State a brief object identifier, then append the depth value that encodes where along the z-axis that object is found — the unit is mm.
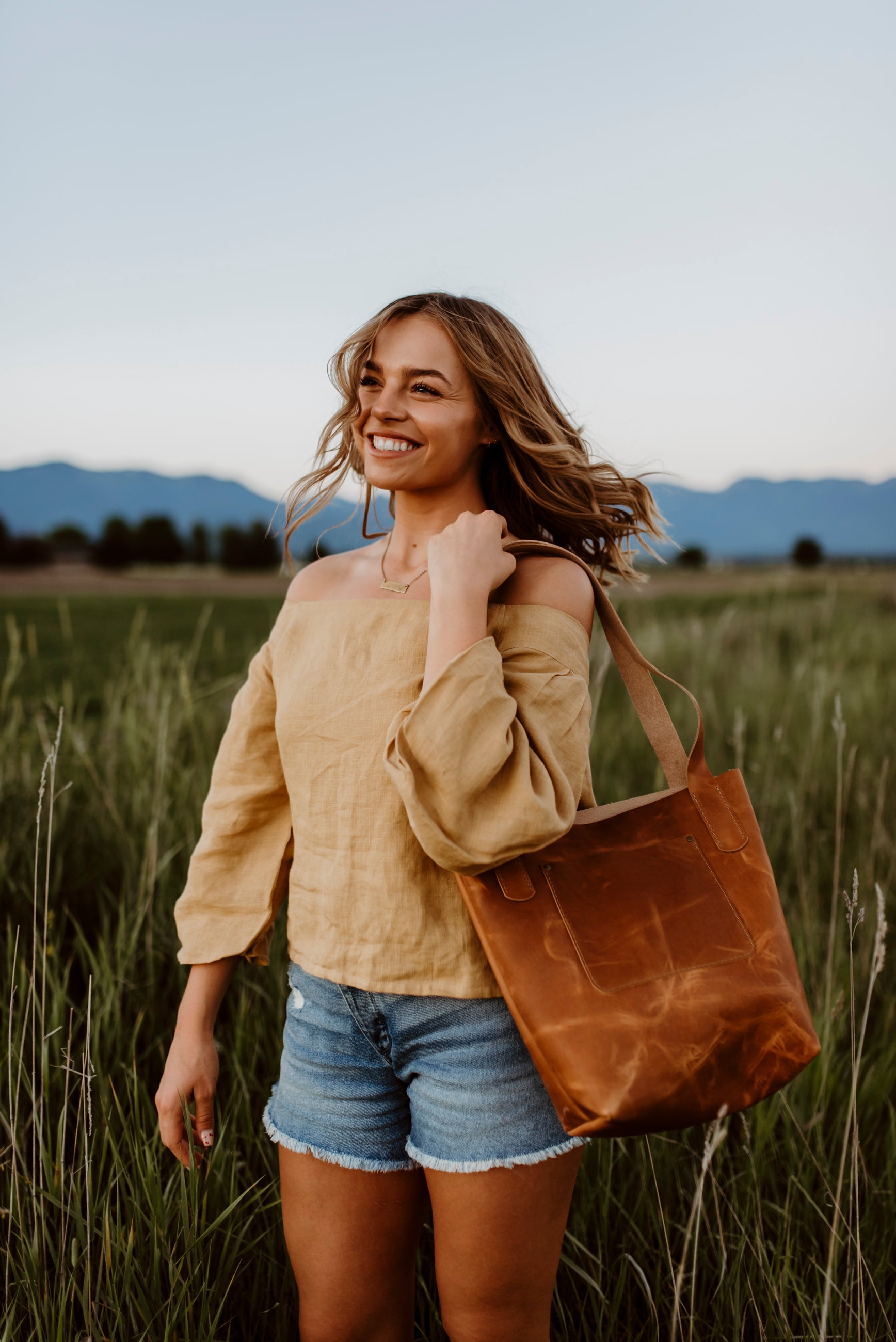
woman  1069
